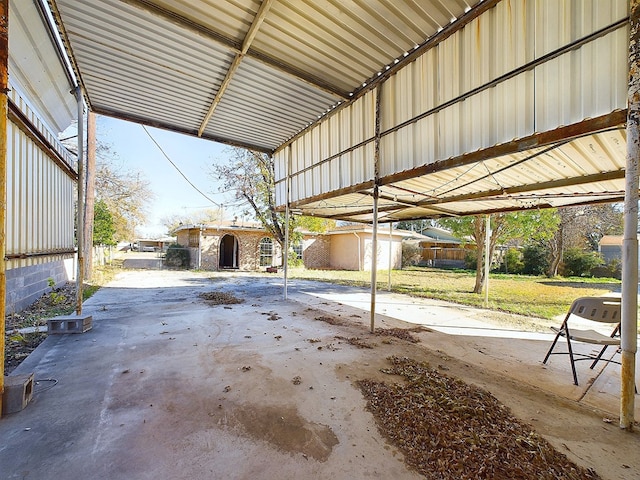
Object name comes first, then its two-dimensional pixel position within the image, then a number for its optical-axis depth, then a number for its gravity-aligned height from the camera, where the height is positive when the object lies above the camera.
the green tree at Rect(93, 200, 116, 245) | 14.73 +0.72
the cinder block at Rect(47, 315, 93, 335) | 4.28 -1.33
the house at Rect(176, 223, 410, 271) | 17.34 -0.53
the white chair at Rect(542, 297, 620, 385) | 3.06 -0.83
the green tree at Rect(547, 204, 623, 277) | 17.19 +0.87
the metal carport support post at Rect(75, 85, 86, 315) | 4.50 +0.55
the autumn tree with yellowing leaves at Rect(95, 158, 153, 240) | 15.70 +2.90
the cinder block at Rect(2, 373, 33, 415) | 2.29 -1.29
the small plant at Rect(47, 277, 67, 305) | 6.11 -1.30
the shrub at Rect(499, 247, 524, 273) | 18.63 -1.38
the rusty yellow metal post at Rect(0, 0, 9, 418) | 2.23 +0.80
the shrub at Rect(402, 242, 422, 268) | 22.67 -1.10
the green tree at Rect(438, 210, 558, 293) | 8.97 +0.49
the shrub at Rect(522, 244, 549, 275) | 17.88 -1.19
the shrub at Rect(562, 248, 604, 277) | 16.52 -1.20
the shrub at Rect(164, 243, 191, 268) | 18.20 -1.18
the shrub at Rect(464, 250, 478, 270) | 20.40 -1.42
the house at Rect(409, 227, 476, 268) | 23.20 -0.95
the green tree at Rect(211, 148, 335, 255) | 14.38 +3.00
